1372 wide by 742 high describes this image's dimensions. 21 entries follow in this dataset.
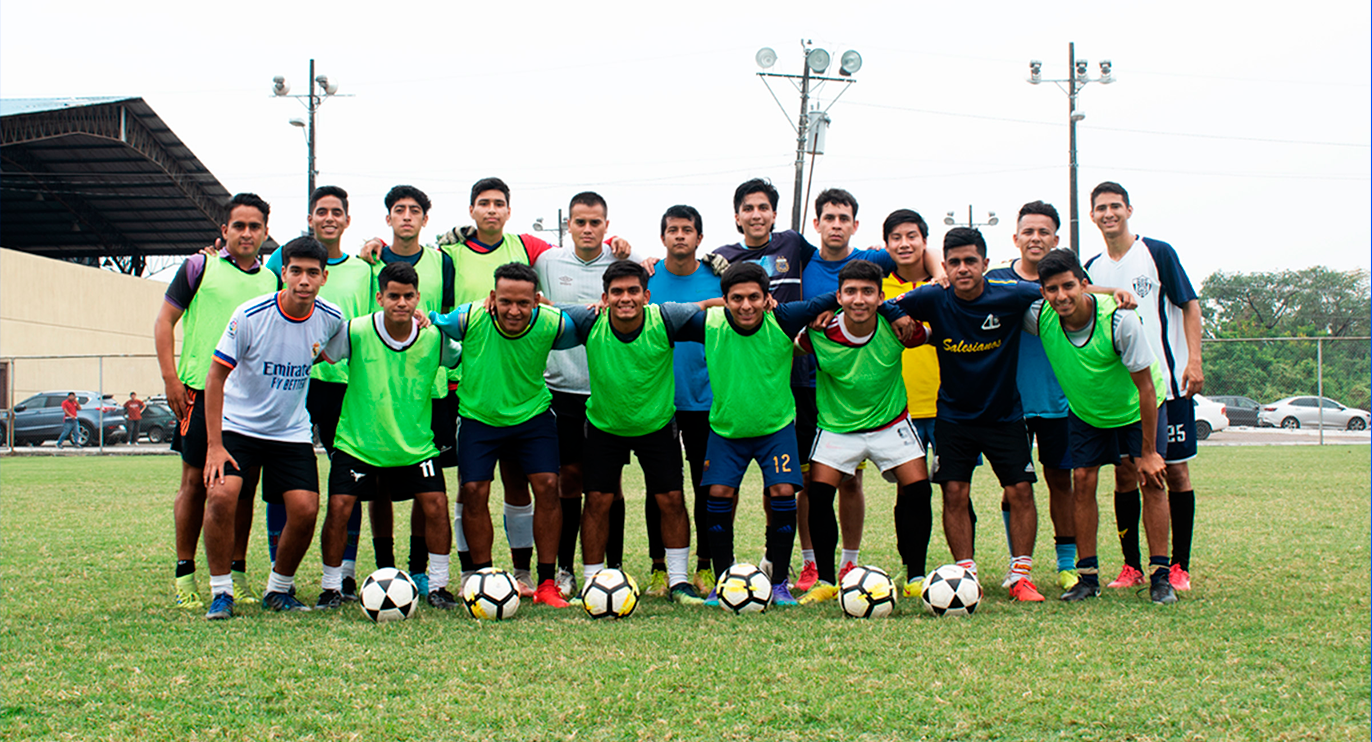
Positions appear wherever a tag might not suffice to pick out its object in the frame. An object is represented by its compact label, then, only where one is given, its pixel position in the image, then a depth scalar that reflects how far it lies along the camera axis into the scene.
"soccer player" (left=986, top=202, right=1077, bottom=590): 5.60
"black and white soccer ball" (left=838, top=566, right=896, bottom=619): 4.67
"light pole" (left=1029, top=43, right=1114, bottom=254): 25.05
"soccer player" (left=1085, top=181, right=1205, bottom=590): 5.42
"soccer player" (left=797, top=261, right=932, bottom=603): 5.26
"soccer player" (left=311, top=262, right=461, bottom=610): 5.14
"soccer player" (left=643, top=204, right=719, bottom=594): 5.64
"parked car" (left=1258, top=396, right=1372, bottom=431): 21.67
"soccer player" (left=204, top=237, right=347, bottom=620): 4.97
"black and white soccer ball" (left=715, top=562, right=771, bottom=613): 4.88
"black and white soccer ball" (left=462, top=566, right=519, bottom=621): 4.77
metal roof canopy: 31.52
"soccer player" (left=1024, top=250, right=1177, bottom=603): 5.05
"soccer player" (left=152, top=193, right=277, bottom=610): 5.22
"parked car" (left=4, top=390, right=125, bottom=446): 24.55
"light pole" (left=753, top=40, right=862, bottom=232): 20.58
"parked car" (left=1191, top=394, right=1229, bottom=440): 23.53
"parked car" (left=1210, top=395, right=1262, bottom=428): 22.92
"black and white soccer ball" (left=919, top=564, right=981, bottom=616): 4.70
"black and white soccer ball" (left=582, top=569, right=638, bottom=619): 4.77
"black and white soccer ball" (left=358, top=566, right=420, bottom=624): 4.71
